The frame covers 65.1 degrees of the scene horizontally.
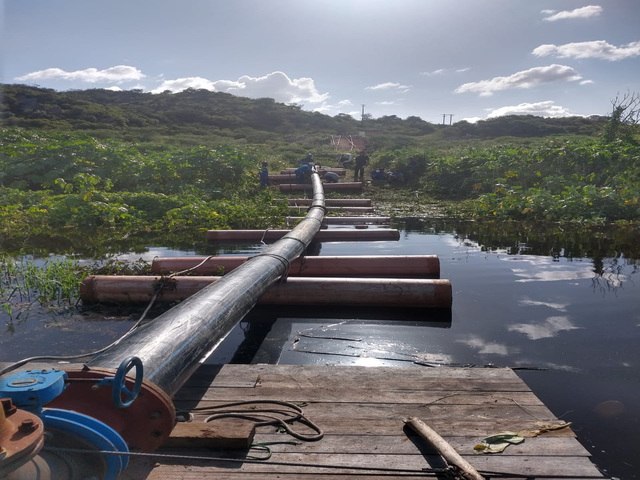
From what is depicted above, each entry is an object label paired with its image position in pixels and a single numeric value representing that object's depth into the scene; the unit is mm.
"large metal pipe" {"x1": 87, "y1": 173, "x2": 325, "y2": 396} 3029
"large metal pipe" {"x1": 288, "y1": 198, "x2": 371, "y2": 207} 15546
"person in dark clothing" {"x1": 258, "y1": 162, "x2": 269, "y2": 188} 18891
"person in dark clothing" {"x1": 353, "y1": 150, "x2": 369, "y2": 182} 21797
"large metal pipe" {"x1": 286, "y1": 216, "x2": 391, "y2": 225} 12625
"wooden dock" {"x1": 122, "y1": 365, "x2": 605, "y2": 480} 2834
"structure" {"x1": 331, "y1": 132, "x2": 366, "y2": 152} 41269
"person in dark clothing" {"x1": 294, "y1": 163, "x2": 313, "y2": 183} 19406
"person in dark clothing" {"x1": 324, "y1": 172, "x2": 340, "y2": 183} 20812
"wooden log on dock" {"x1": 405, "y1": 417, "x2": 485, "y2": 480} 2641
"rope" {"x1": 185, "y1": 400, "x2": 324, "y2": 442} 3257
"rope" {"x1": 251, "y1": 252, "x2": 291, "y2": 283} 6301
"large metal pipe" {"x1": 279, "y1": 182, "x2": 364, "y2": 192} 18595
